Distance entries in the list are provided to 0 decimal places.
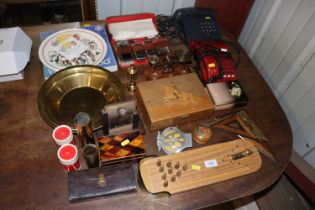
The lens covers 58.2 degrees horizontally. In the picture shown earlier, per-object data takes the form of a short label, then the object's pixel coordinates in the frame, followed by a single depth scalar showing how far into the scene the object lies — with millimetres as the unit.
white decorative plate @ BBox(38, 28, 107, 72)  1207
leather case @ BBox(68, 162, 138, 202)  913
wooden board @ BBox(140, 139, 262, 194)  963
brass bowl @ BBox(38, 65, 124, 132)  1098
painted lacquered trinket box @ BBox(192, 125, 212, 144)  1088
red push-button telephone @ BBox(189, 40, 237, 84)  1244
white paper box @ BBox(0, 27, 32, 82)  1104
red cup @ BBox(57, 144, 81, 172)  923
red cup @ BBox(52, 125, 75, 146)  960
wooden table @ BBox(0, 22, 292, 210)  921
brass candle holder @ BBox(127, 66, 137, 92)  1189
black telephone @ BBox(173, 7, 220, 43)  1396
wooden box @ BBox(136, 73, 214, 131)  1080
